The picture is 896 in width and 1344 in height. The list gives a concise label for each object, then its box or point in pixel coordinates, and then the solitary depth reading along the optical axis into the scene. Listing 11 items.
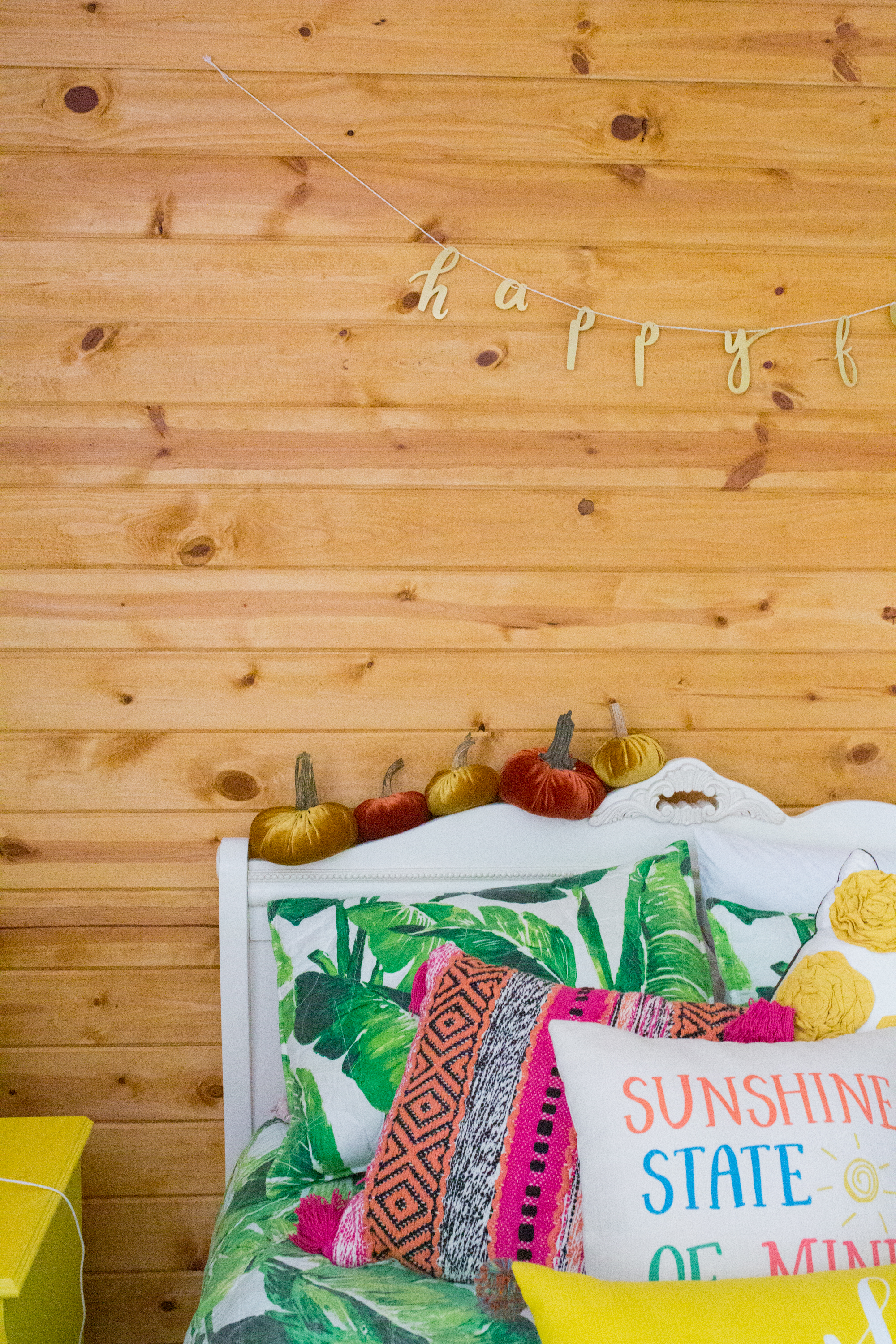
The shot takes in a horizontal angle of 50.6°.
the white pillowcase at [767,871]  1.43
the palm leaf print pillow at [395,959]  1.21
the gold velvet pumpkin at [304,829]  1.45
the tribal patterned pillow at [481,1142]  0.99
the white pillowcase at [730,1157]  0.87
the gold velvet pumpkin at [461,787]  1.50
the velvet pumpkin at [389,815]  1.50
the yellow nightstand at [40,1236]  1.16
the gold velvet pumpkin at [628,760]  1.52
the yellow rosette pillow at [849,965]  1.07
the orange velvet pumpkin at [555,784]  1.47
